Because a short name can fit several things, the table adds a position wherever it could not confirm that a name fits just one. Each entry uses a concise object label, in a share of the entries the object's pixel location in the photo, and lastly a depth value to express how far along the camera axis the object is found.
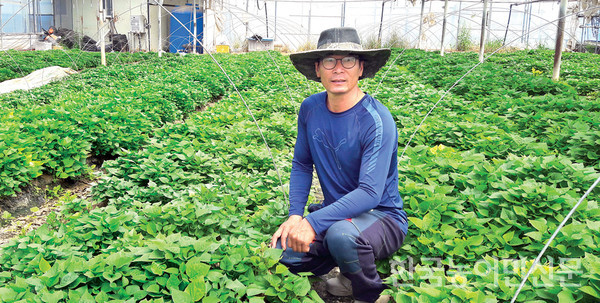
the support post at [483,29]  13.05
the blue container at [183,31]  25.22
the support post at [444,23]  15.61
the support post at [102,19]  13.57
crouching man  2.17
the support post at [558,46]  8.66
